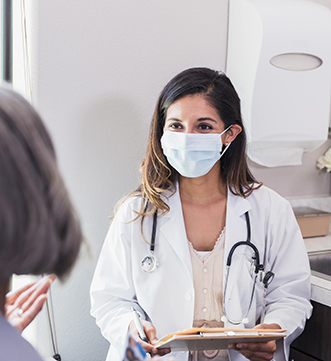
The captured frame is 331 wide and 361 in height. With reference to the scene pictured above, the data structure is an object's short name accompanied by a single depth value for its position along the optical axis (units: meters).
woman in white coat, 1.41
